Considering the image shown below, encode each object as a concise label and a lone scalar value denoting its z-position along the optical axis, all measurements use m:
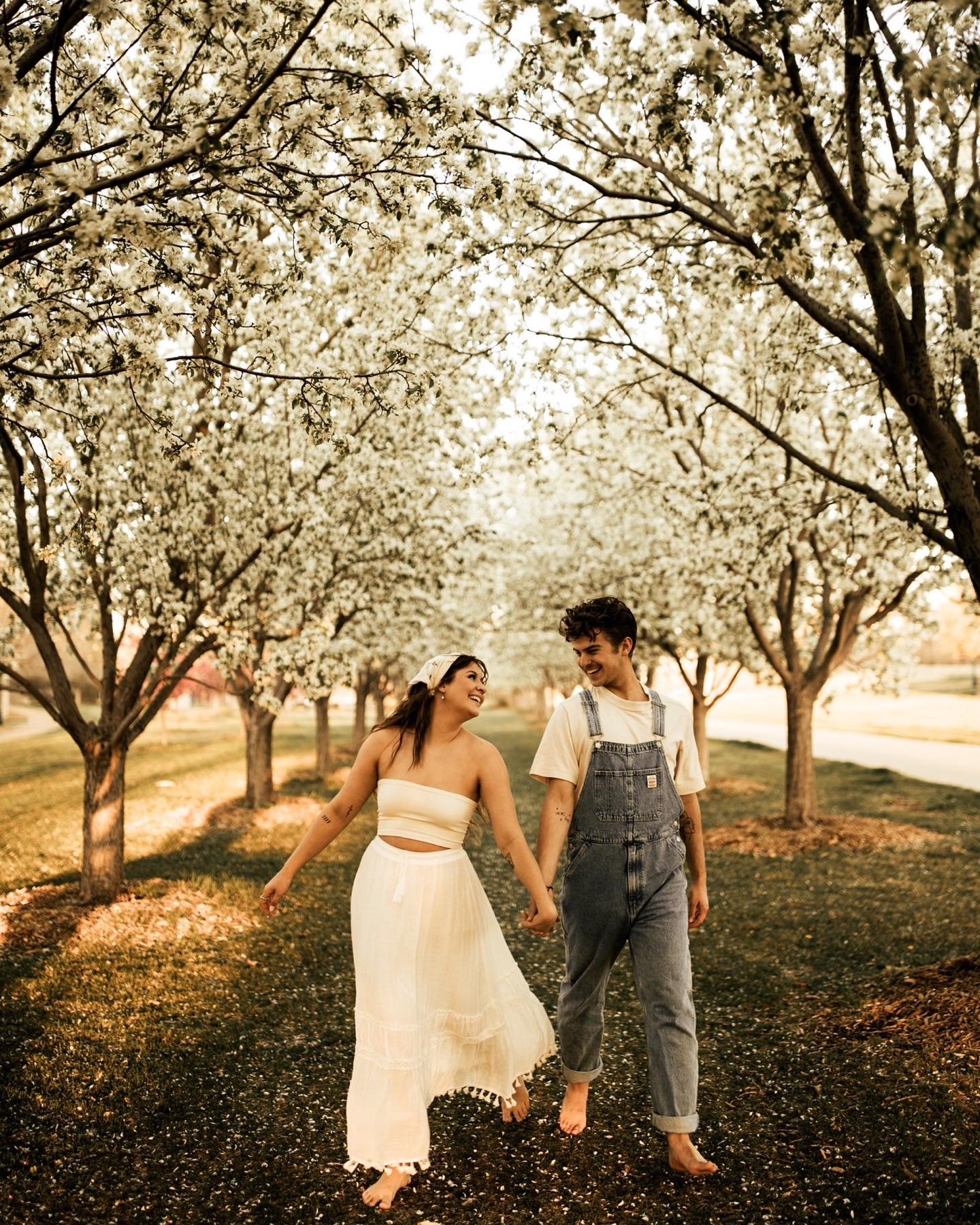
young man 4.95
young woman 4.64
